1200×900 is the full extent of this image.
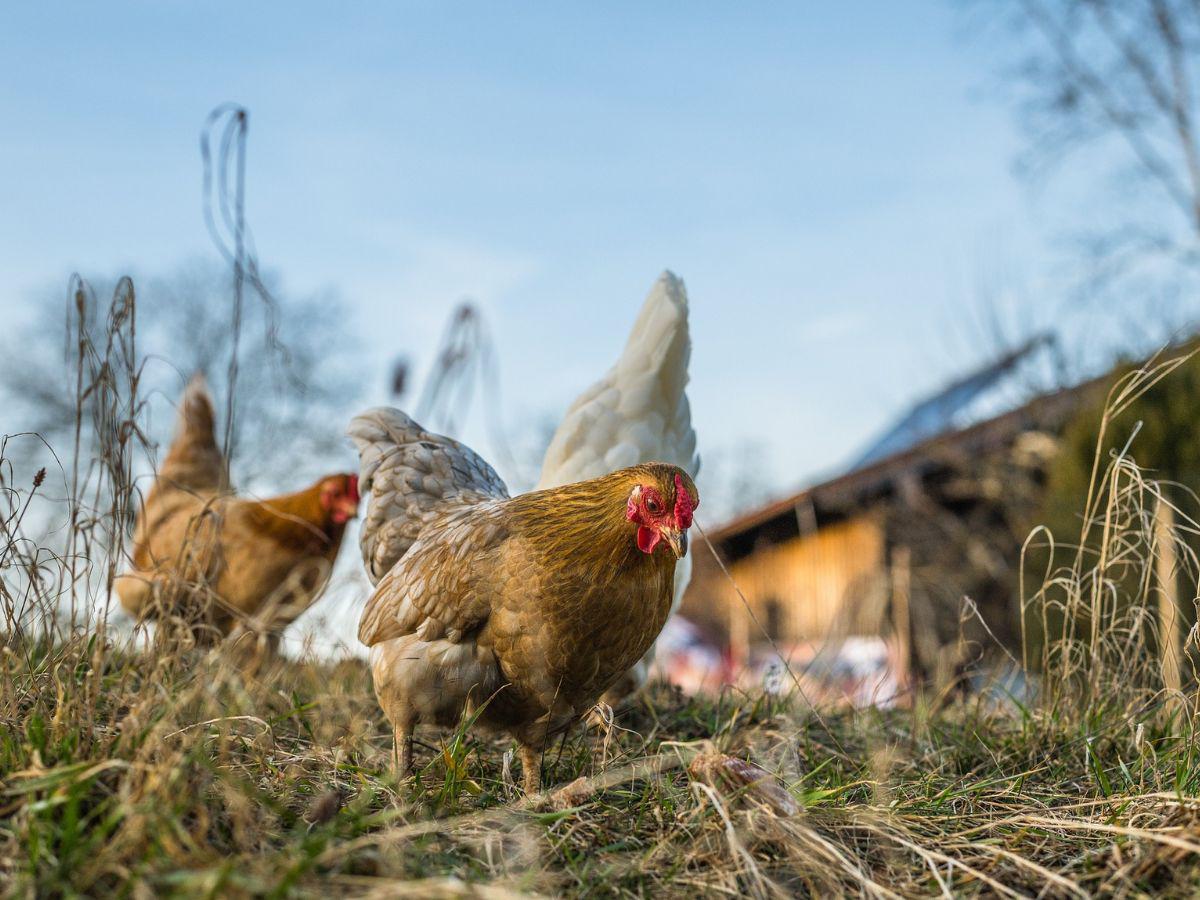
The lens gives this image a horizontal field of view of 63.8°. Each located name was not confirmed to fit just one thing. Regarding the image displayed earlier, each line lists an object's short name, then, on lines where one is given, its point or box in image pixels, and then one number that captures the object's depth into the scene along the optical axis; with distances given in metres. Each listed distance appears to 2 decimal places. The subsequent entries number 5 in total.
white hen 4.26
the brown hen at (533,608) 2.52
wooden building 11.13
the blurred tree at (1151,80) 13.52
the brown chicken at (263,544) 4.71
